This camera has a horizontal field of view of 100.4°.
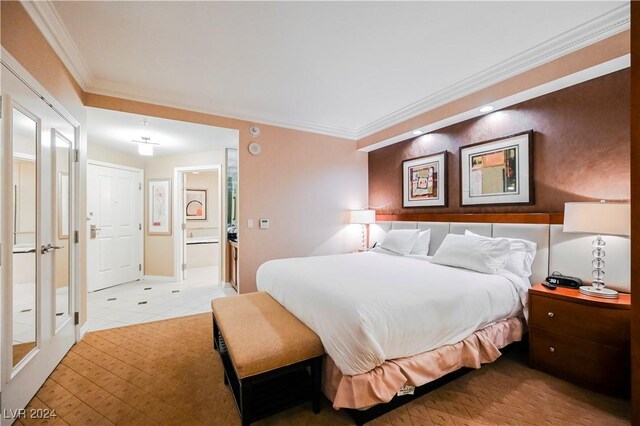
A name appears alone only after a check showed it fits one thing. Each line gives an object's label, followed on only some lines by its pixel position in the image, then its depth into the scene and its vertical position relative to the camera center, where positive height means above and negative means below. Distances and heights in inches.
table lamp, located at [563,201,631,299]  72.3 -3.2
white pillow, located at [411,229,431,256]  135.5 -15.7
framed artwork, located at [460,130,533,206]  104.7 +17.9
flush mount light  150.4 +37.3
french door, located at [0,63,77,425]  61.7 -7.6
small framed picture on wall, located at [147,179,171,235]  196.5 +4.5
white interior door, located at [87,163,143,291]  169.2 -8.6
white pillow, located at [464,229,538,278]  97.0 -15.9
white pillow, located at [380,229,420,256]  136.8 -14.5
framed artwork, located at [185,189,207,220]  291.4 +9.8
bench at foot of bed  58.4 -33.5
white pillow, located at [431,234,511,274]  95.0 -15.4
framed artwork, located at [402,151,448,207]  137.8 +17.6
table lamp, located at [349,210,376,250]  168.6 -2.6
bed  59.4 -27.0
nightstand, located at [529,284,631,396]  69.7 -35.4
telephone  83.8 -21.9
